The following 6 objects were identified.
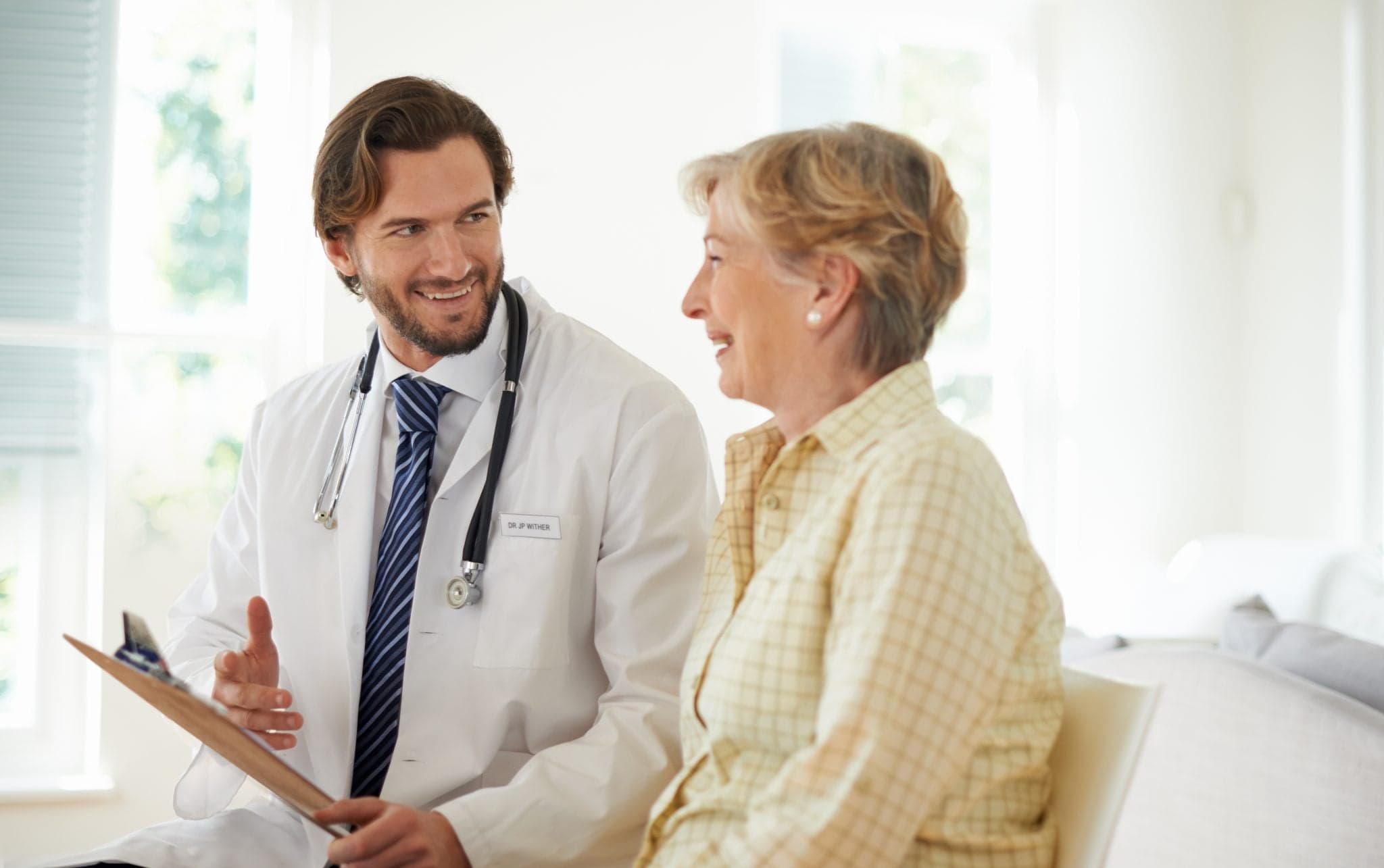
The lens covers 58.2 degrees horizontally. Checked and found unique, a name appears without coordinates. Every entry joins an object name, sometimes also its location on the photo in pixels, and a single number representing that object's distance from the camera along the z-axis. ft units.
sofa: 5.78
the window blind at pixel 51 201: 10.00
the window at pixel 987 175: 12.66
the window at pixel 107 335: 10.03
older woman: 3.66
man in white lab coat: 5.59
